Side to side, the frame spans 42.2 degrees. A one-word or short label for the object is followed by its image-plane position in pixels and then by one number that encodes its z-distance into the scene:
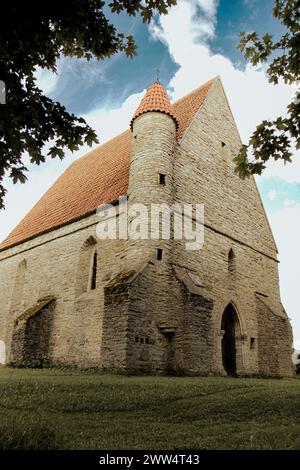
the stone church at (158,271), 12.23
